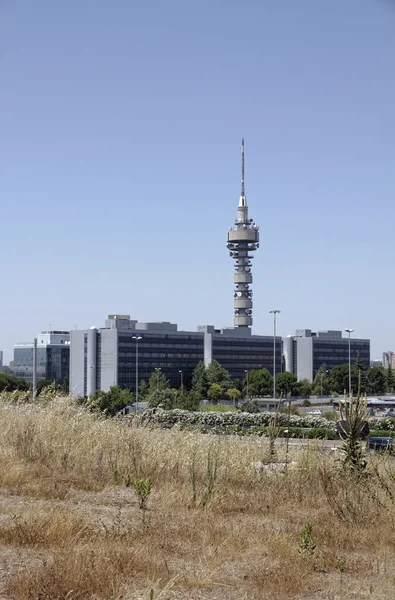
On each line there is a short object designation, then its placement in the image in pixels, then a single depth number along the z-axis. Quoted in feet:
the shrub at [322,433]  112.73
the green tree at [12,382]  309.18
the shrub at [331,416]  186.43
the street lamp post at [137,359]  344.20
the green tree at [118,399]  201.87
